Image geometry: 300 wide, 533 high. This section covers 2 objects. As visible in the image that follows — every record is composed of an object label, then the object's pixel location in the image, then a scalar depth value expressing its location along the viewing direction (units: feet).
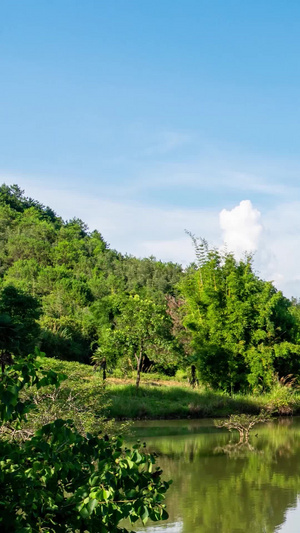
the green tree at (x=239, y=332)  104.51
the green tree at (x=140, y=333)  91.15
